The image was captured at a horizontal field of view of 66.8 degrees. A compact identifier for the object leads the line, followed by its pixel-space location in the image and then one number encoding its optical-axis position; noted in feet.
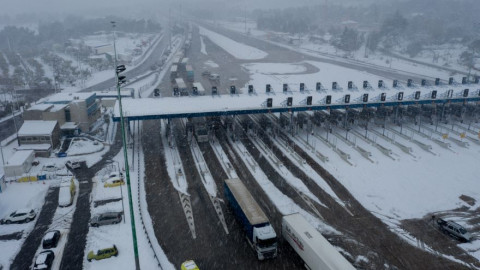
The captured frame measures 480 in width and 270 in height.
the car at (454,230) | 83.15
